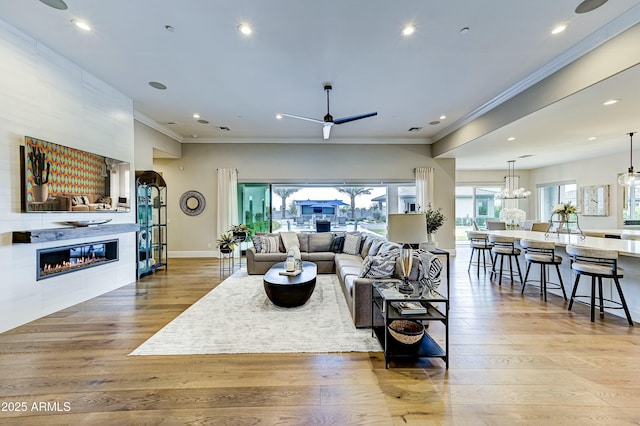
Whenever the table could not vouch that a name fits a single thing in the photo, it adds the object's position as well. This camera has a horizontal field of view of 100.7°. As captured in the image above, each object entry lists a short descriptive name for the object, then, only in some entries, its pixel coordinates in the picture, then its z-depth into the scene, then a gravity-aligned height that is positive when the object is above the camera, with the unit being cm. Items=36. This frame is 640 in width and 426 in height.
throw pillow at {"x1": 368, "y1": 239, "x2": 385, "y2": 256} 445 -67
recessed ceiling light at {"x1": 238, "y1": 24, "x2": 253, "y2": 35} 300 +207
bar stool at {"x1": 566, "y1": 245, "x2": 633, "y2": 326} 313 -73
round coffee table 351 -108
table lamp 273 -22
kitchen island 323 -77
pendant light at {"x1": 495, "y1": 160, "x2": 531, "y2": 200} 858 +51
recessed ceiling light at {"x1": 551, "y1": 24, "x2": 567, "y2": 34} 298 +205
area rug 262 -137
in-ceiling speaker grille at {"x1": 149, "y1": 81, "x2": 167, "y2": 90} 440 +208
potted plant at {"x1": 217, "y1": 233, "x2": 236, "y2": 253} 557 -77
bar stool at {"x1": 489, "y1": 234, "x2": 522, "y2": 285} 477 -72
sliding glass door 798 +8
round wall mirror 773 +16
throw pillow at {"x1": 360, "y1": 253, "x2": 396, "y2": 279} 309 -69
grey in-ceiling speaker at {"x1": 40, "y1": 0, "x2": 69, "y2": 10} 269 +211
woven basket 242 -115
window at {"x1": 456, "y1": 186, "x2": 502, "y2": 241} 1046 +18
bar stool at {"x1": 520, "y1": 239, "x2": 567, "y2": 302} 398 -74
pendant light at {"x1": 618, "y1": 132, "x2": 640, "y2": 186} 509 +58
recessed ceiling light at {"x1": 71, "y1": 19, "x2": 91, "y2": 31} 298 +211
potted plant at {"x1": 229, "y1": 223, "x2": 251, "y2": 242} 588 -53
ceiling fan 425 +144
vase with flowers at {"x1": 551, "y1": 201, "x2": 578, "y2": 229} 467 -3
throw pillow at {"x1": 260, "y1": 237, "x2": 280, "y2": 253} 580 -80
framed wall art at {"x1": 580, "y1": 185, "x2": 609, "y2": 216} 774 +26
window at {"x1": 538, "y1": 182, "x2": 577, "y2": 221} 902 +45
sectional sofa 405 -91
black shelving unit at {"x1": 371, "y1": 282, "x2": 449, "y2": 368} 229 -106
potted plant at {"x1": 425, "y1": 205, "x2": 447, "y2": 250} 661 -31
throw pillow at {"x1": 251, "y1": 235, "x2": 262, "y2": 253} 578 -76
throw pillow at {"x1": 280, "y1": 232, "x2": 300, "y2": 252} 599 -72
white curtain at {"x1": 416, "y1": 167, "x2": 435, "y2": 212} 780 +67
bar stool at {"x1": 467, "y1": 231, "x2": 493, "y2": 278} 547 -70
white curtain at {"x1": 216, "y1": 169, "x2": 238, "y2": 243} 762 +30
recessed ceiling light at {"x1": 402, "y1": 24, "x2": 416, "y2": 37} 301 +207
